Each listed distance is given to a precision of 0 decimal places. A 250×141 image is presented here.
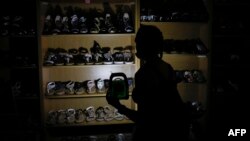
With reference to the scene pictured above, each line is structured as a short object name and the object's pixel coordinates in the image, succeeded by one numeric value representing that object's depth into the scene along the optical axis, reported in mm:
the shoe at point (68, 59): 3222
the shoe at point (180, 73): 3380
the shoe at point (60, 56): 3205
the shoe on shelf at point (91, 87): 3328
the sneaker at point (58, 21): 3163
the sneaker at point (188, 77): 3368
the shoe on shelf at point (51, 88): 3259
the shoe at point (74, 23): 3184
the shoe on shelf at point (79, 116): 3286
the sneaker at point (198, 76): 3361
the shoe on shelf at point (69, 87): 3304
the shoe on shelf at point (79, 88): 3313
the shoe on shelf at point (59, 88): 3274
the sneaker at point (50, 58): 3172
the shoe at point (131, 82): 3338
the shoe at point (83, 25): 3193
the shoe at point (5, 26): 3103
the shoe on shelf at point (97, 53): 3264
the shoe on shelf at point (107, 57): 3251
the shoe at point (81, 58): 3238
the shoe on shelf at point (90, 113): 3322
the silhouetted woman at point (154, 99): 1357
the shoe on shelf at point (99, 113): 3337
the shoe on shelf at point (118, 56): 3258
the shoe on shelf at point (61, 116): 3248
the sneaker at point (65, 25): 3175
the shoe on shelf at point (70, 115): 3271
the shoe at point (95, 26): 3197
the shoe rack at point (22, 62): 3109
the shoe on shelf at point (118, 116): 3358
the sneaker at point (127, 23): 3214
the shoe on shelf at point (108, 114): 3343
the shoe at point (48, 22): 3162
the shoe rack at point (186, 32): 3247
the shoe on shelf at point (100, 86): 3337
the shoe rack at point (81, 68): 3238
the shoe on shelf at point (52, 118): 3226
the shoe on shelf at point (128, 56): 3265
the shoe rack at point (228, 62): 3319
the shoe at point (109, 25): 3211
